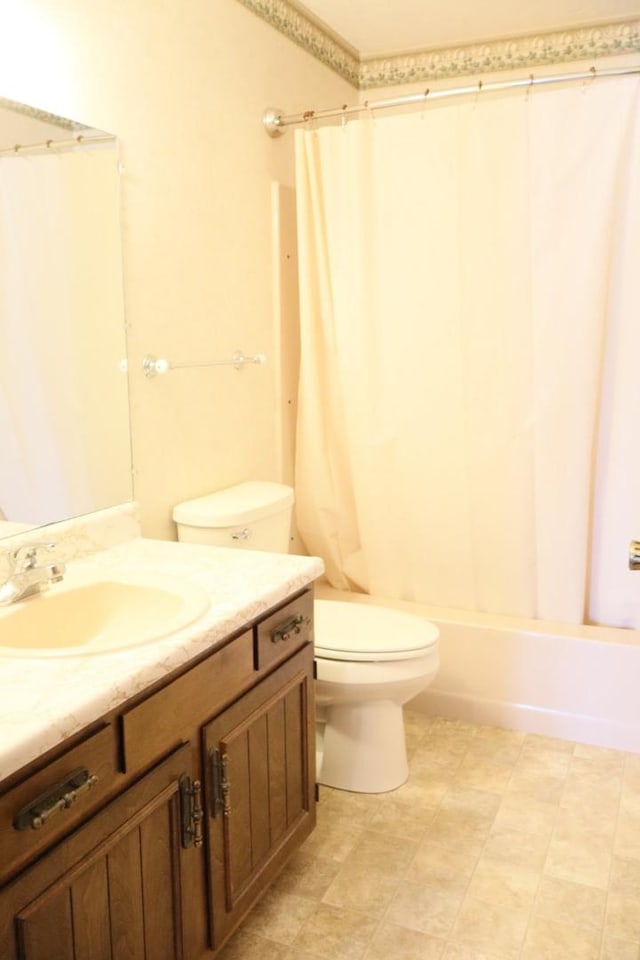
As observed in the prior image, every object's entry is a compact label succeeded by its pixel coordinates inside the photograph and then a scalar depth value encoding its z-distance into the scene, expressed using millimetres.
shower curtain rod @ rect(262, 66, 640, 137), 2158
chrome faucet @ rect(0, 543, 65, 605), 1475
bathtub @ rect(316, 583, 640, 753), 2400
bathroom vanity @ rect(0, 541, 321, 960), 1039
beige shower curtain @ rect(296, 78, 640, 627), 2312
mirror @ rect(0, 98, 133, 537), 1605
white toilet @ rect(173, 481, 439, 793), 2080
